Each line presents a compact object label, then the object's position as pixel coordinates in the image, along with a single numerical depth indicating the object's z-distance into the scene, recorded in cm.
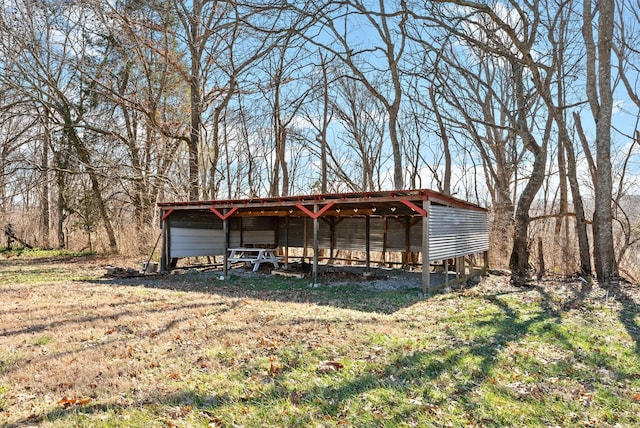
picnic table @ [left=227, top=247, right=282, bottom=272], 1227
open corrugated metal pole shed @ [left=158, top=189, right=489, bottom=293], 862
